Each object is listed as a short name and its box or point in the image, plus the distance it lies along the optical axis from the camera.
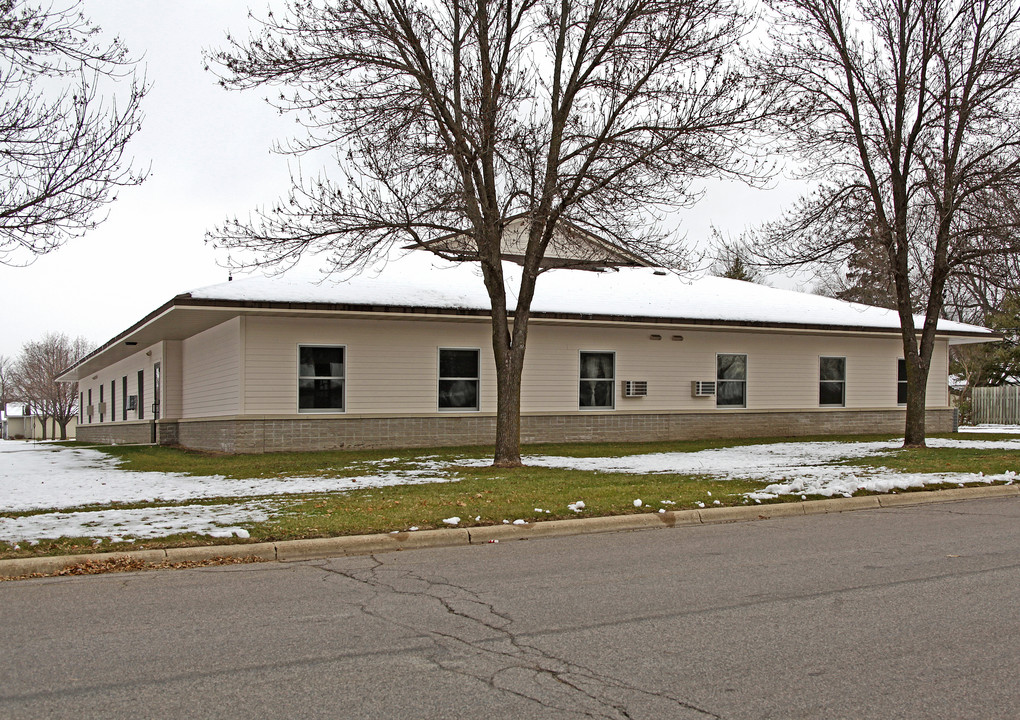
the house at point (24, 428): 78.38
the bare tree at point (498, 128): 15.22
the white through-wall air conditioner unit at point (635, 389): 24.50
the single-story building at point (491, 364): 20.91
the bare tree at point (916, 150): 19.47
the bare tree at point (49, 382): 76.22
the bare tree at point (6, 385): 98.38
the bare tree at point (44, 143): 10.41
